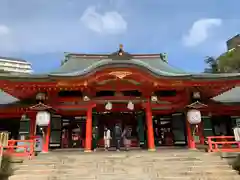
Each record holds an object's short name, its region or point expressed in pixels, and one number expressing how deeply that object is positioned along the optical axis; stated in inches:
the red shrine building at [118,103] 343.5
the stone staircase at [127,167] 233.9
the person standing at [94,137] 397.3
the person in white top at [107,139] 362.4
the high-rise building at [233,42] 1661.8
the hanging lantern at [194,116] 349.1
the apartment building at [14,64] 2742.2
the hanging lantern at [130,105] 369.6
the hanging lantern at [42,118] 332.8
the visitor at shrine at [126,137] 362.3
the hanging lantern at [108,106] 369.3
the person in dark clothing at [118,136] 348.1
